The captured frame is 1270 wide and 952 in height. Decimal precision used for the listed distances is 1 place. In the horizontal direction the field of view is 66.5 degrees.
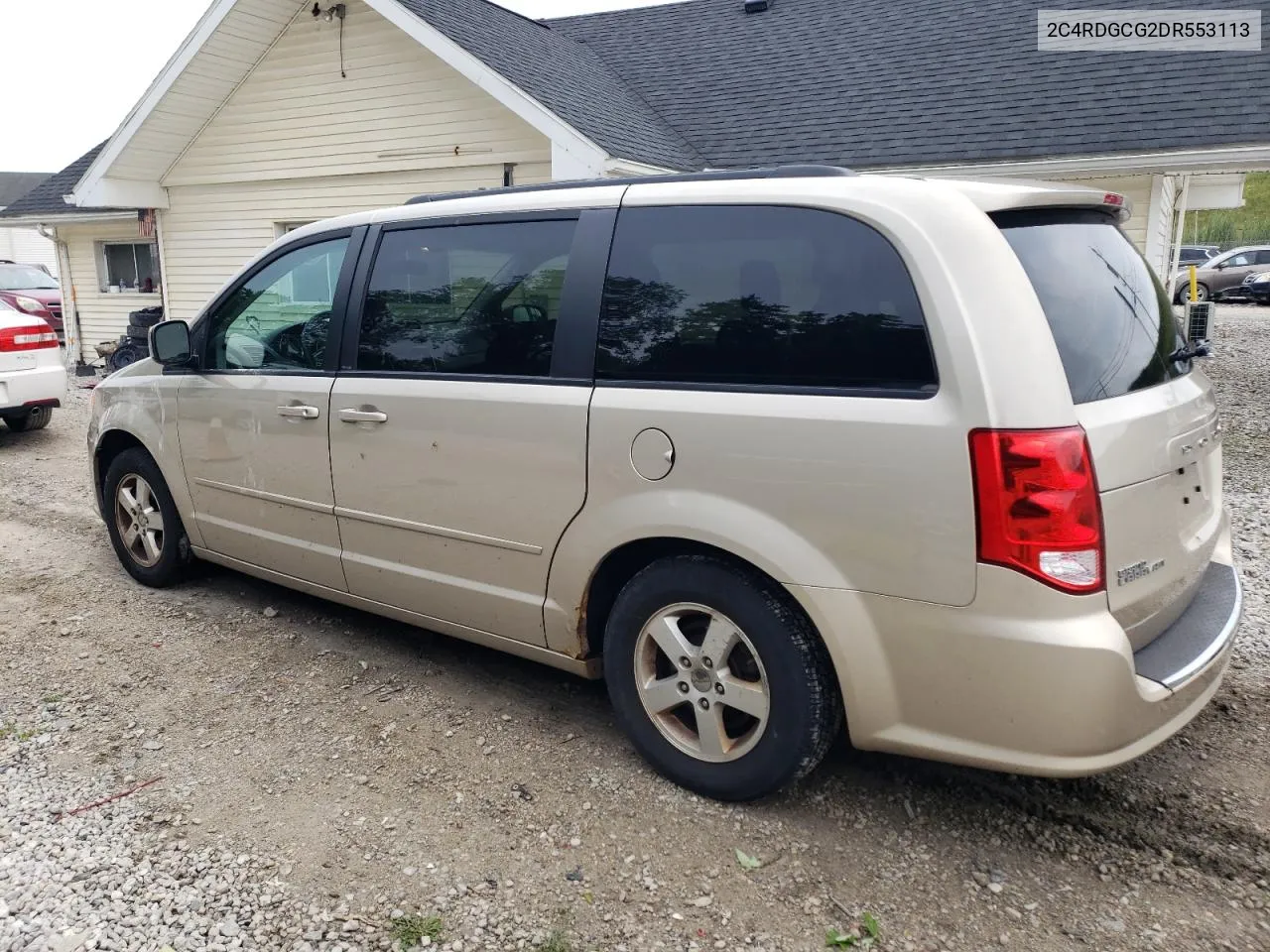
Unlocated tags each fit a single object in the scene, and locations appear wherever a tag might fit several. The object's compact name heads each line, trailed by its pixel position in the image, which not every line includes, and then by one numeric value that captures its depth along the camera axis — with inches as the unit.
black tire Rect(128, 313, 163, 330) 557.9
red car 743.7
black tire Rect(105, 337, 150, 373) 543.5
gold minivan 93.9
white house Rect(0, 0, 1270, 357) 387.5
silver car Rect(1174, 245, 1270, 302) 1053.2
